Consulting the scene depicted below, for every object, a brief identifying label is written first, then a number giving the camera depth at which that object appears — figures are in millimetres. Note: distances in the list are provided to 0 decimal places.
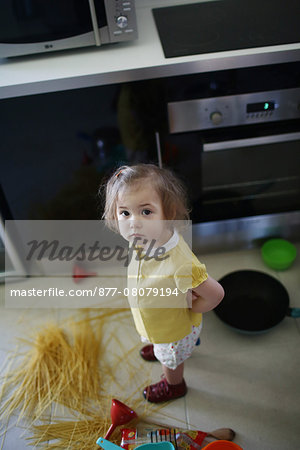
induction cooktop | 1194
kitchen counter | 1153
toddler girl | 862
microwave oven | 1151
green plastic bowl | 1586
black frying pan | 1365
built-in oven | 1254
